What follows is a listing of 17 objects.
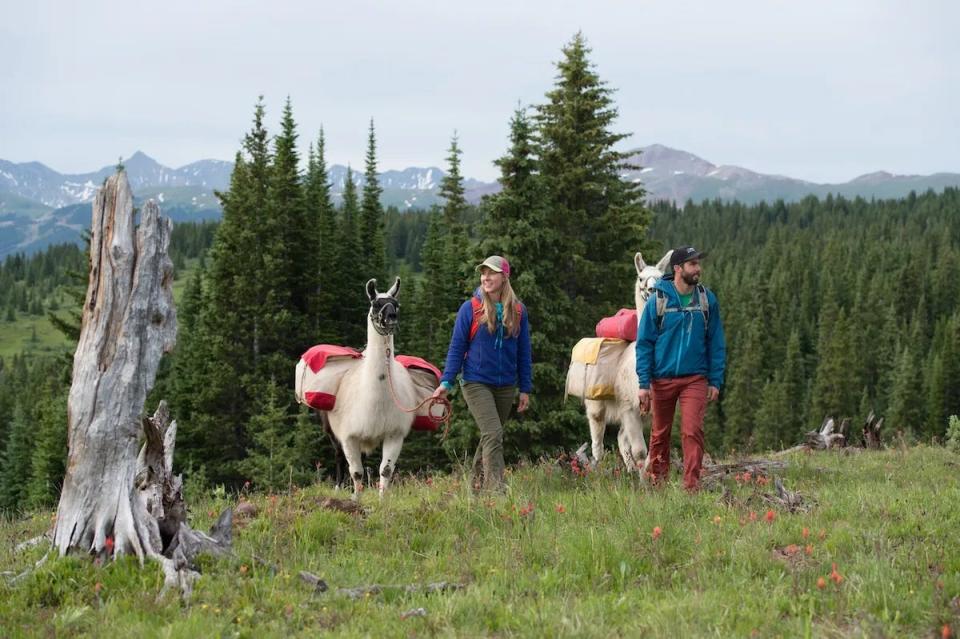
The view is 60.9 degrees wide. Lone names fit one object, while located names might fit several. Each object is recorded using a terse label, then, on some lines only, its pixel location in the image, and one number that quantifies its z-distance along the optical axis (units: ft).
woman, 28.99
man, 28.30
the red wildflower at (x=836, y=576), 16.87
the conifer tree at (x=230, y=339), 114.11
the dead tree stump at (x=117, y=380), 20.27
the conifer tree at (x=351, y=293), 138.10
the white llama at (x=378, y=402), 33.94
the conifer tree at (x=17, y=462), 167.84
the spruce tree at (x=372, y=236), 157.89
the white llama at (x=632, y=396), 35.88
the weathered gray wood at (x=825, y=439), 49.65
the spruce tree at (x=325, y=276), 129.70
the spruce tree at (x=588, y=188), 95.14
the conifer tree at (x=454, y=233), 121.39
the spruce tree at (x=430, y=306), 151.43
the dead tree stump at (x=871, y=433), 50.65
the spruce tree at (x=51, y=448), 122.52
